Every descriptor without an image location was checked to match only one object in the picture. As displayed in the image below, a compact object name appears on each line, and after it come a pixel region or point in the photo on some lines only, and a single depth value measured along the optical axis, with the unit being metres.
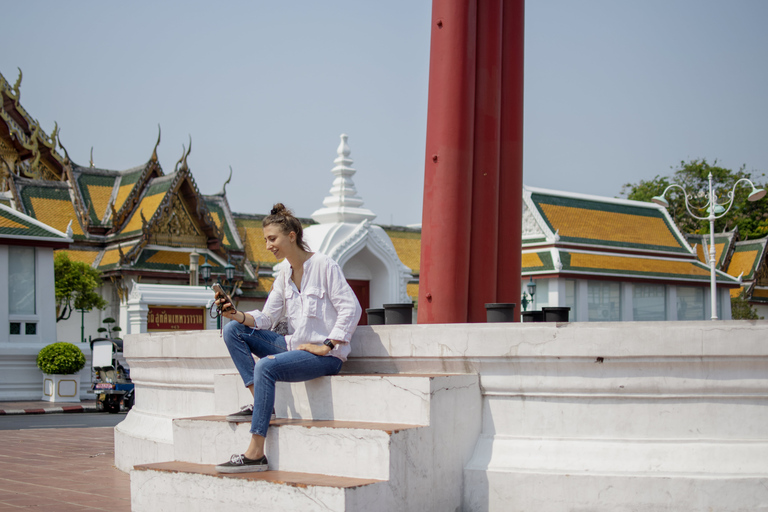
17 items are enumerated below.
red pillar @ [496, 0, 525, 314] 7.89
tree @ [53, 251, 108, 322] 28.94
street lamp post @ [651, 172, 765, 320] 24.55
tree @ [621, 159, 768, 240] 54.56
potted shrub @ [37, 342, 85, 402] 23.23
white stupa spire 17.34
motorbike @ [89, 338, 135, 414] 20.14
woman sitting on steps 4.88
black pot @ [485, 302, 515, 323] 6.20
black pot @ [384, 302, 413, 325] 7.07
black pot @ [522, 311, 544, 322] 7.01
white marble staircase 4.45
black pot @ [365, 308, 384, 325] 7.56
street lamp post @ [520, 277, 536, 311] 25.91
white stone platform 4.64
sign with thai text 26.89
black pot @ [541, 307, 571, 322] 6.44
